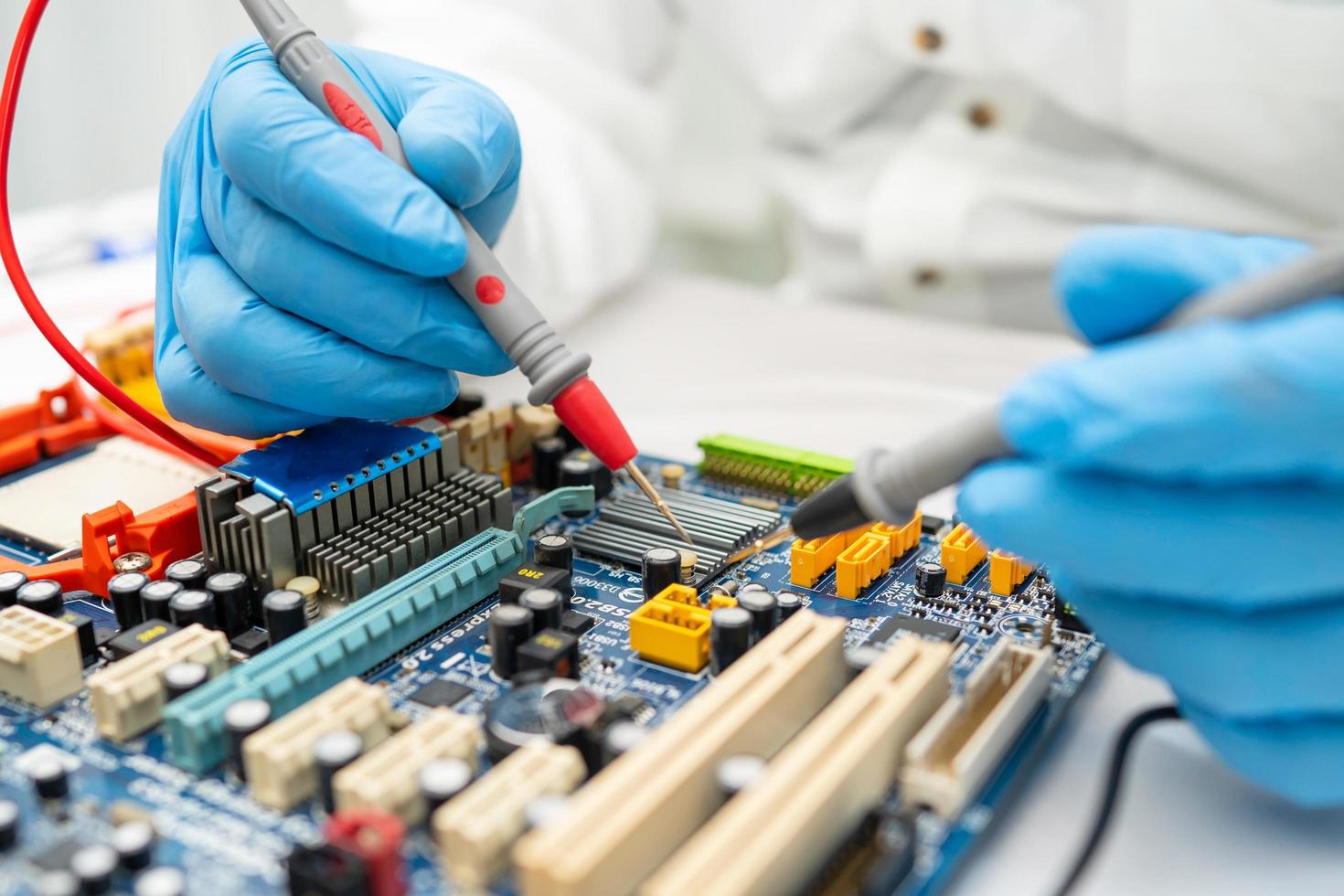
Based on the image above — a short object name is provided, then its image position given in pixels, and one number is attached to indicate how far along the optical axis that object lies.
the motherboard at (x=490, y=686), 0.42
